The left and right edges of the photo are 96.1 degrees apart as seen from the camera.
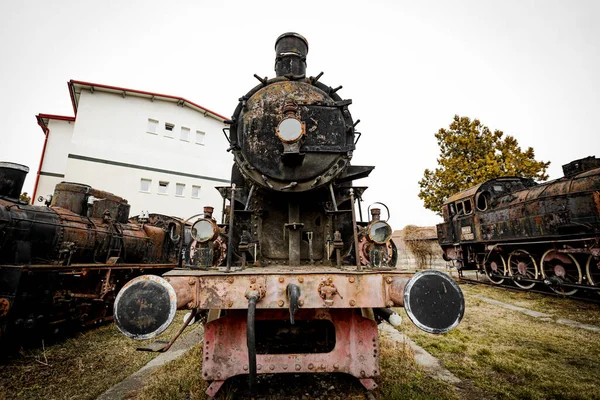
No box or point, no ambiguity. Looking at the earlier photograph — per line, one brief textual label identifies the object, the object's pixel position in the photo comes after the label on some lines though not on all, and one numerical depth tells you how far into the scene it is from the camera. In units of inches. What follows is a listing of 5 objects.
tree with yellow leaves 561.0
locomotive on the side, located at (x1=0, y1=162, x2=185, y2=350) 139.7
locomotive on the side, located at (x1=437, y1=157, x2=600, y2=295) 232.1
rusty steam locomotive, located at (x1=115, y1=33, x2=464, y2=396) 65.1
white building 550.6
